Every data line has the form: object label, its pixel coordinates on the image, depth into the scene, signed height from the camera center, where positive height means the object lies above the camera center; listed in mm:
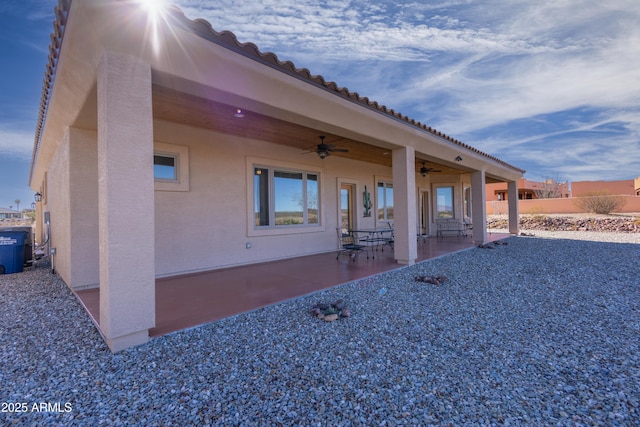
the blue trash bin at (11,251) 7199 -789
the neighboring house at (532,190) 37919 +2875
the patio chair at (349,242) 8023 -988
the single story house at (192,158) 2893 +1336
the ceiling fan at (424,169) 11418 +1773
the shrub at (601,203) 22788 +492
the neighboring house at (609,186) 41000 +3459
